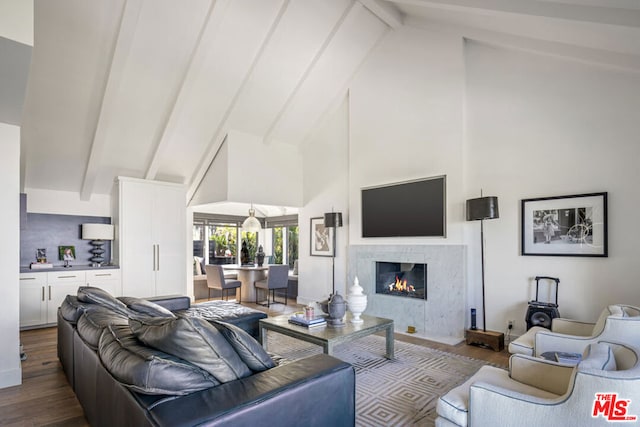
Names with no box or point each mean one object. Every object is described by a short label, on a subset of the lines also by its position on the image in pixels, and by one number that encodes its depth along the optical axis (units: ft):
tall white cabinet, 19.53
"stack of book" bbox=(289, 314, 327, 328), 11.63
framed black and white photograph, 12.15
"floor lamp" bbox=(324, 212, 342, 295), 19.92
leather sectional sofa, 4.78
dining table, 24.26
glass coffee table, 10.50
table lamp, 19.27
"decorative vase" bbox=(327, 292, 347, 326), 11.80
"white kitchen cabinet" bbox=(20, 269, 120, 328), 16.78
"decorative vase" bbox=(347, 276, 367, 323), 12.25
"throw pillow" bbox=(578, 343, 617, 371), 5.65
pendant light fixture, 23.56
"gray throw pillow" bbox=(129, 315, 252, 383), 5.38
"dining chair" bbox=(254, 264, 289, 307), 22.22
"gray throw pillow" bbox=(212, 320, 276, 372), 5.90
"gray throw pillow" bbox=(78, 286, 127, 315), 9.91
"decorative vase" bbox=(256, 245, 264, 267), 25.25
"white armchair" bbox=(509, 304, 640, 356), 8.05
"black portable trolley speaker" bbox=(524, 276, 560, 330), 12.43
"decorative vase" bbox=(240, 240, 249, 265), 26.05
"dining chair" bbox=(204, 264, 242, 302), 22.38
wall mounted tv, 16.19
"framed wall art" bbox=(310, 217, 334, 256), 21.44
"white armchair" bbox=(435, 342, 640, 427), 5.09
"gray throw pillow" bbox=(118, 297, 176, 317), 11.11
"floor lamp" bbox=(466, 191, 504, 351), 13.55
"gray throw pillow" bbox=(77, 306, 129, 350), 7.45
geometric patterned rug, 8.71
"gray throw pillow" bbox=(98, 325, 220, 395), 4.95
